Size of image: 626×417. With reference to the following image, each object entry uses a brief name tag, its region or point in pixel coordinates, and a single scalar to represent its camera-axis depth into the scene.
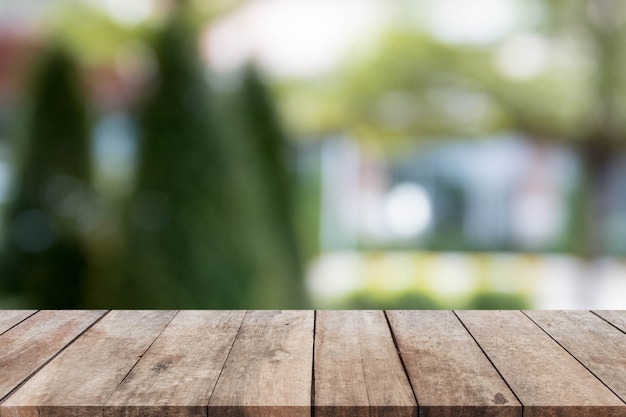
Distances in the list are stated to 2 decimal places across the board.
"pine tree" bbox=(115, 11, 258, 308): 4.03
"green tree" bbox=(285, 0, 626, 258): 6.48
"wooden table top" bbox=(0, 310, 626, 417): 0.99
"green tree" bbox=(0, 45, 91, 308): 4.94
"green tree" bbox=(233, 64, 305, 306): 4.81
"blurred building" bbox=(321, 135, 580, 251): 8.45
